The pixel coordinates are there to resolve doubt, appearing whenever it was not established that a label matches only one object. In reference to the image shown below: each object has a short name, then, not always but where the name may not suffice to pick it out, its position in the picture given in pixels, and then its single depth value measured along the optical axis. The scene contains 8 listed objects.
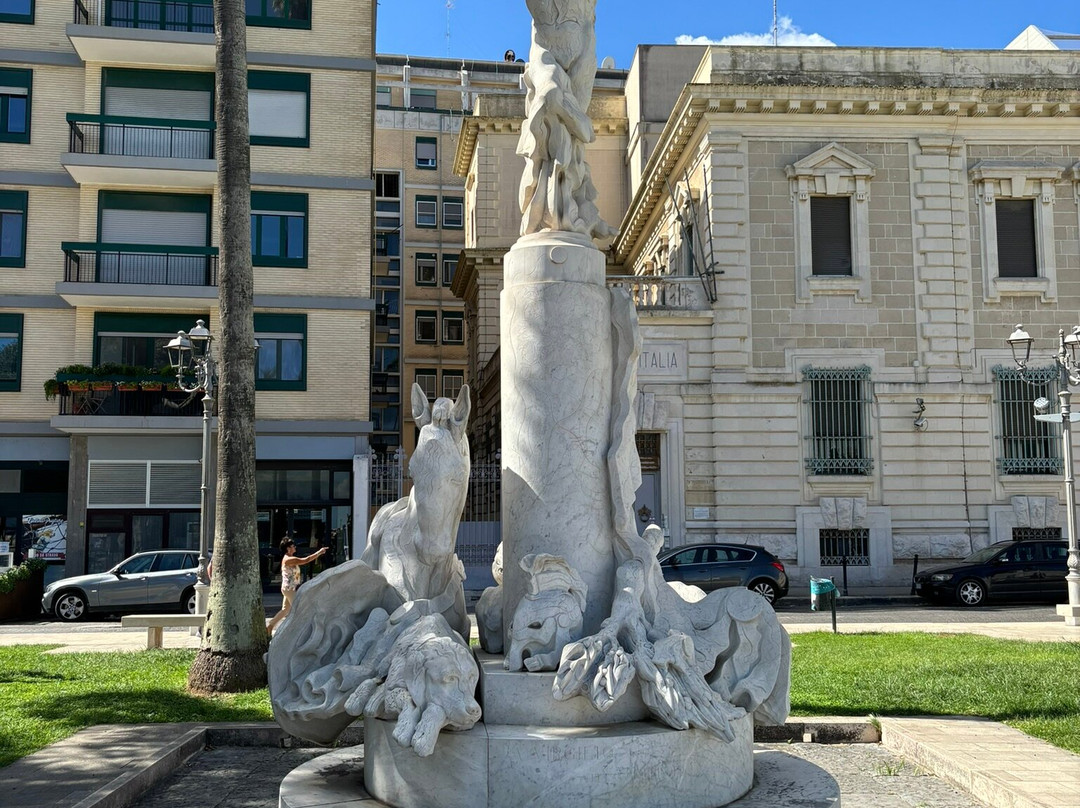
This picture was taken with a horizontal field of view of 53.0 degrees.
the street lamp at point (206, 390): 18.02
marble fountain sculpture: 5.64
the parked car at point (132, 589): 22.17
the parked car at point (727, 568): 21.59
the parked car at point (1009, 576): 22.55
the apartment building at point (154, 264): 27.02
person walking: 16.11
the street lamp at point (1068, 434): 17.80
